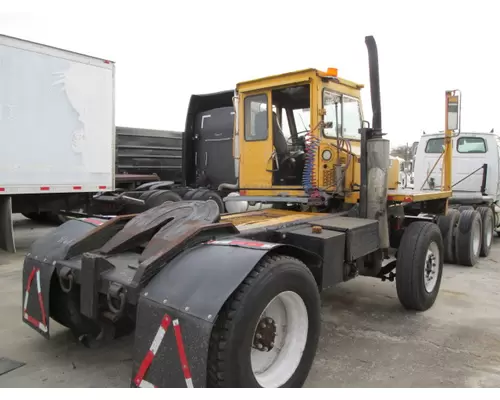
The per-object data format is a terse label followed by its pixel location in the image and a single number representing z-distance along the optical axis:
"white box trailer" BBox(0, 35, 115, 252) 6.84
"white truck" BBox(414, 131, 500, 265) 8.27
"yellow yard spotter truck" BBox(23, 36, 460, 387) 2.36
